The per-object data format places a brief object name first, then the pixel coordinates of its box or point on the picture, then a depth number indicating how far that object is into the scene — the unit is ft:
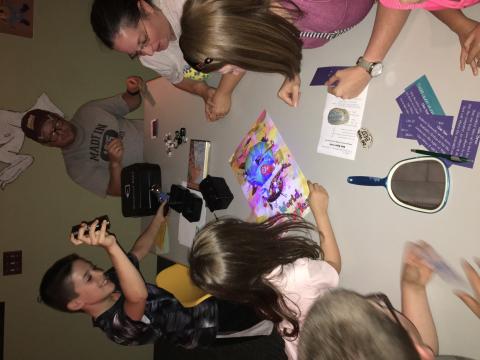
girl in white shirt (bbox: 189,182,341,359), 3.41
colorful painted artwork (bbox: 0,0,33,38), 6.79
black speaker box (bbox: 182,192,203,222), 5.17
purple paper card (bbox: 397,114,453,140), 2.66
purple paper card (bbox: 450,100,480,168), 2.51
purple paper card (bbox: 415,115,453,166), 2.66
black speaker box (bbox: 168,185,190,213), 5.43
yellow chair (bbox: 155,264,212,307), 5.54
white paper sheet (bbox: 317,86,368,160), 3.18
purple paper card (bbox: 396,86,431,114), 2.76
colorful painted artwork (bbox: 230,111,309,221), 3.80
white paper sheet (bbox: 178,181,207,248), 5.19
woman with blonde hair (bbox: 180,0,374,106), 2.59
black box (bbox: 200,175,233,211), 4.68
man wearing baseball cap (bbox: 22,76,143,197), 6.65
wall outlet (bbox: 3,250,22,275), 7.15
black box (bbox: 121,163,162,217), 6.00
